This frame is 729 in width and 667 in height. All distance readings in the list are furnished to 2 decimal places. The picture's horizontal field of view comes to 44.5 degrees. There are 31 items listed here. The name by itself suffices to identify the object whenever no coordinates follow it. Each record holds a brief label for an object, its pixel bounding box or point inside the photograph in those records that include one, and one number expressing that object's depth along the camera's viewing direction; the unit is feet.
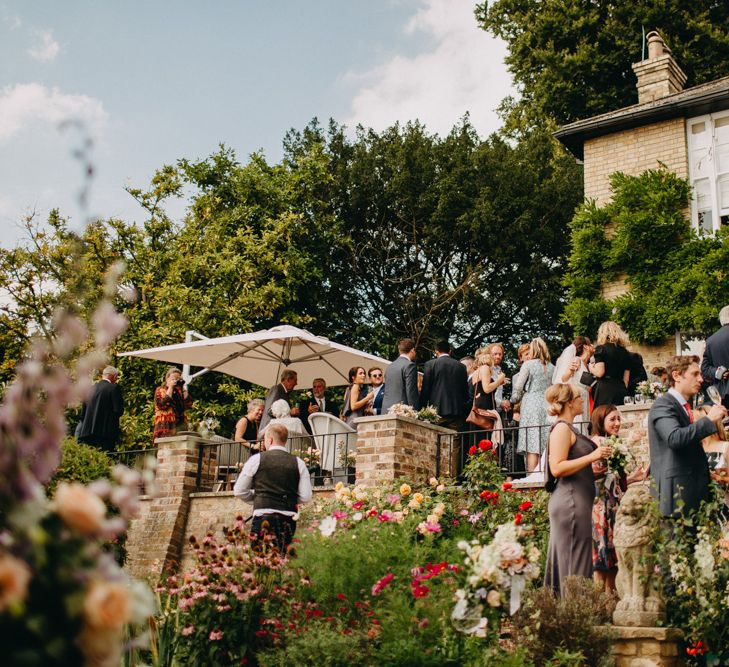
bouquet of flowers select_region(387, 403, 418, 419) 34.60
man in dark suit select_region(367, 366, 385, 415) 39.88
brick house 55.31
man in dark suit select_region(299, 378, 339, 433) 42.98
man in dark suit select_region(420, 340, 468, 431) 36.73
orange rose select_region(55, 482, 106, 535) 6.40
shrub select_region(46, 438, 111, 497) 32.99
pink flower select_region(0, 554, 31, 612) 5.90
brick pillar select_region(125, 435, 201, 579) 39.83
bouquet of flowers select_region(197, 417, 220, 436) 43.99
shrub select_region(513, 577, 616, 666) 19.16
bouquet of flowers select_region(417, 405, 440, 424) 35.70
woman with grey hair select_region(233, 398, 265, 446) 41.98
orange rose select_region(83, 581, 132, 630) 6.14
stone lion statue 20.20
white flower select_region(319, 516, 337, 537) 23.67
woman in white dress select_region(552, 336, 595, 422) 35.71
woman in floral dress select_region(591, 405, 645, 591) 24.82
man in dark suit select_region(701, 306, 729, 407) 31.76
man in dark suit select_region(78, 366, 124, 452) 42.09
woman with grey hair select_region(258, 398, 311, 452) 37.11
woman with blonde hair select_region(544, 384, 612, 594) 21.53
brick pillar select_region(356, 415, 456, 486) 33.60
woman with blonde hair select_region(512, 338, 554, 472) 33.86
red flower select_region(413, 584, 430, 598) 19.25
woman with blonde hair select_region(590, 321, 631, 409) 34.53
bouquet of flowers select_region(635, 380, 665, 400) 35.12
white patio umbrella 44.68
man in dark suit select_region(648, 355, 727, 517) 22.62
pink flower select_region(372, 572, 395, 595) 19.57
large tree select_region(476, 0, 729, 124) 73.31
